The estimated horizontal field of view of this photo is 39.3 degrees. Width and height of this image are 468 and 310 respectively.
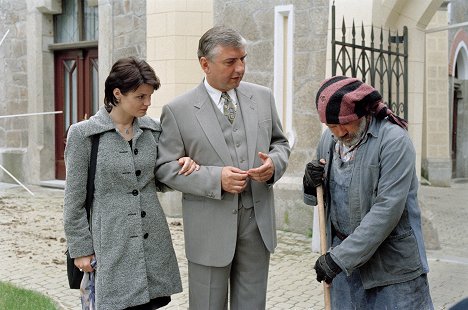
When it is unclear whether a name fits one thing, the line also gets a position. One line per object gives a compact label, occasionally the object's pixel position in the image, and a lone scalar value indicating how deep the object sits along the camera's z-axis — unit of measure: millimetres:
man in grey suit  2963
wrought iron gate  5688
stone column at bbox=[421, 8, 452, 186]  13469
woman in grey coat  2916
